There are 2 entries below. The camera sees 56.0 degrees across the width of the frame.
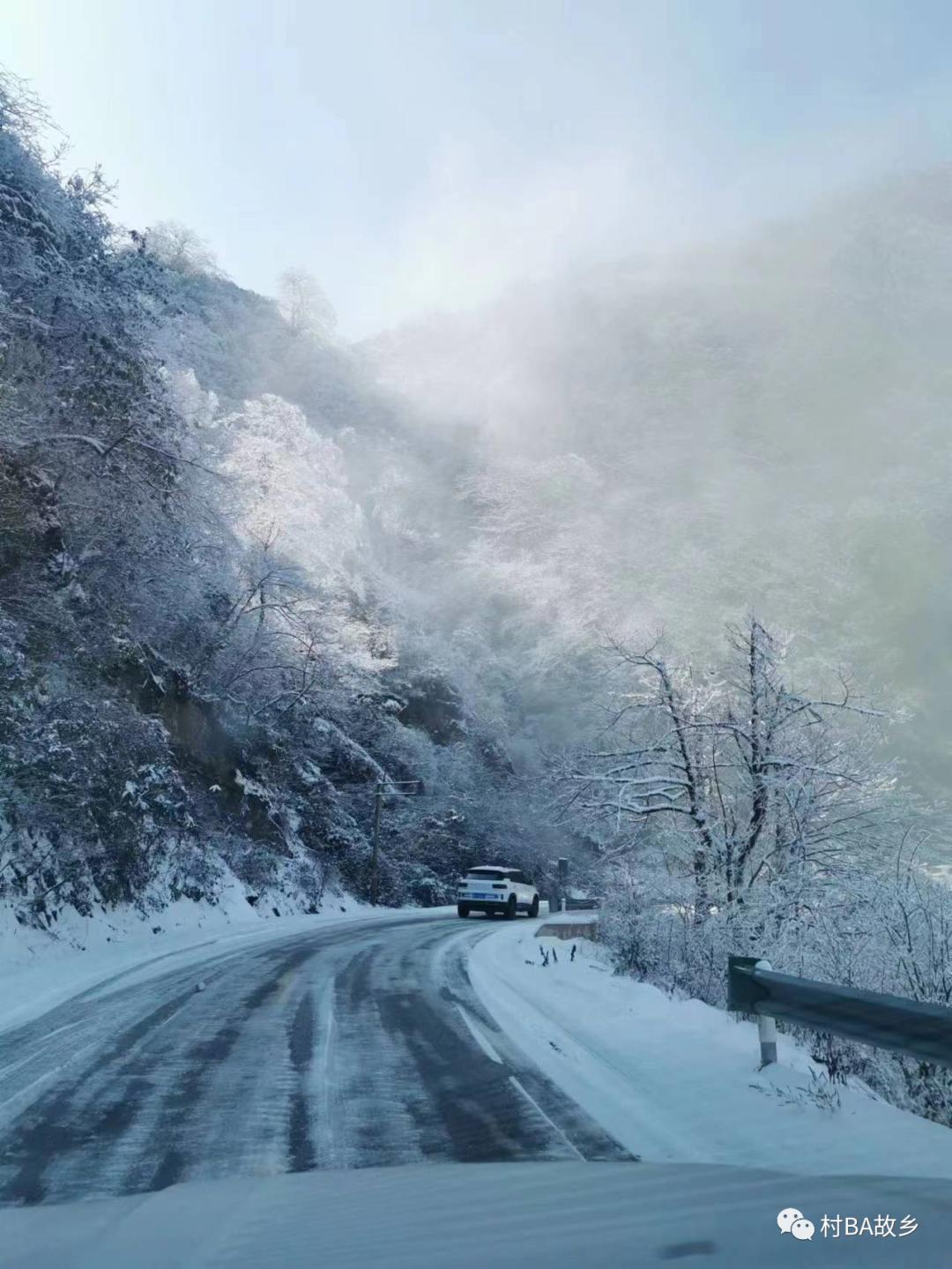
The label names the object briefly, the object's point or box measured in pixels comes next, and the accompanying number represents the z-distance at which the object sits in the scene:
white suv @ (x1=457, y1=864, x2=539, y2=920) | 28.20
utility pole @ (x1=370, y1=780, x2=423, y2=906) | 33.53
